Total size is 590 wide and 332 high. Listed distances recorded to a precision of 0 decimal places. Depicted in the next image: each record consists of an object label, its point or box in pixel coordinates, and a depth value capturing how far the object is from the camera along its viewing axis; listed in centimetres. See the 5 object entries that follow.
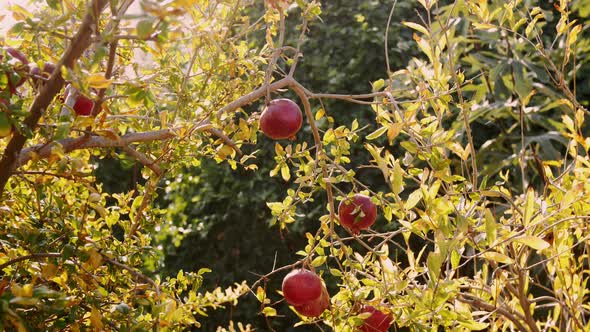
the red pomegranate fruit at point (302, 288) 158
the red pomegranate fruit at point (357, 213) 161
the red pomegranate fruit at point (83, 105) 138
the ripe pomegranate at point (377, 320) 159
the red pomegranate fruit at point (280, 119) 152
